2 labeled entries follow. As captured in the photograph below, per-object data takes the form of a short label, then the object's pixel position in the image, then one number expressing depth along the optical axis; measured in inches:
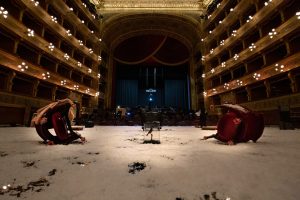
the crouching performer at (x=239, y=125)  146.9
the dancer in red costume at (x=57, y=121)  140.7
